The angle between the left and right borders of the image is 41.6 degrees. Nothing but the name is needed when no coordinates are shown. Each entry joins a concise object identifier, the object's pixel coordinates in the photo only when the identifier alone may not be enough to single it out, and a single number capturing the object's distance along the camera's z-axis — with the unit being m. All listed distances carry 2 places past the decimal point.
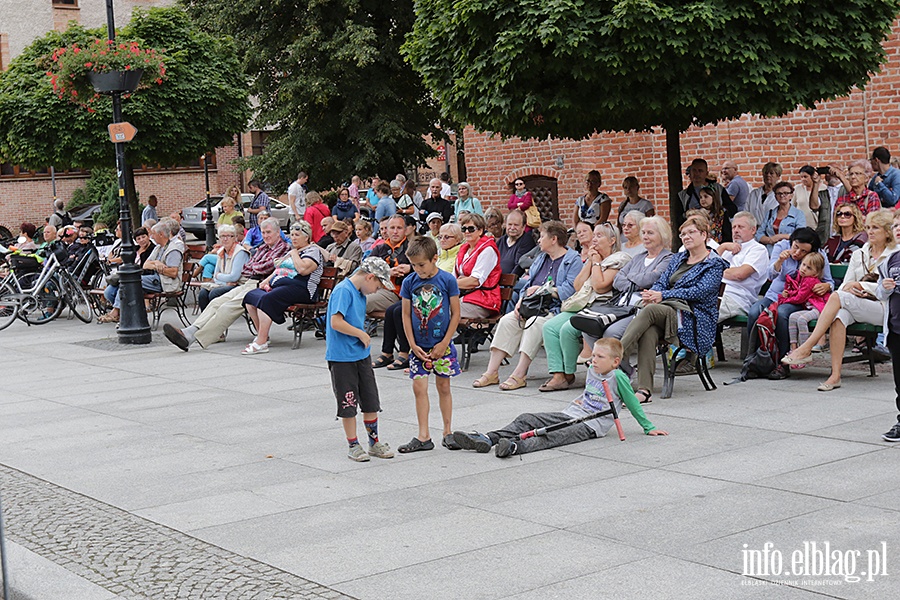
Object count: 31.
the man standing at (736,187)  15.58
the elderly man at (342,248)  14.32
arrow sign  15.20
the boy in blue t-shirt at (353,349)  7.97
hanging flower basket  15.38
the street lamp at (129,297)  15.42
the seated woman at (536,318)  10.67
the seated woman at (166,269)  16.84
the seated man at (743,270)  10.84
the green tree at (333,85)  27.20
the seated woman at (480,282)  11.87
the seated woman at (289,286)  14.03
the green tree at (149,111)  23.06
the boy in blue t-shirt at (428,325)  8.19
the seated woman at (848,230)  10.98
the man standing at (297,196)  24.89
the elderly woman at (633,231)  11.07
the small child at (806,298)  10.14
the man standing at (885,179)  13.66
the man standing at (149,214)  25.98
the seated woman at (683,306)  9.70
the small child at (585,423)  8.02
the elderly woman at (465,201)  19.16
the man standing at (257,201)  23.42
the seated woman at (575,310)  10.28
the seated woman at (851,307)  9.62
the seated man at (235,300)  14.84
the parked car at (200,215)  38.09
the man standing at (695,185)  14.66
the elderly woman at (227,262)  15.26
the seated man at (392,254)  13.36
